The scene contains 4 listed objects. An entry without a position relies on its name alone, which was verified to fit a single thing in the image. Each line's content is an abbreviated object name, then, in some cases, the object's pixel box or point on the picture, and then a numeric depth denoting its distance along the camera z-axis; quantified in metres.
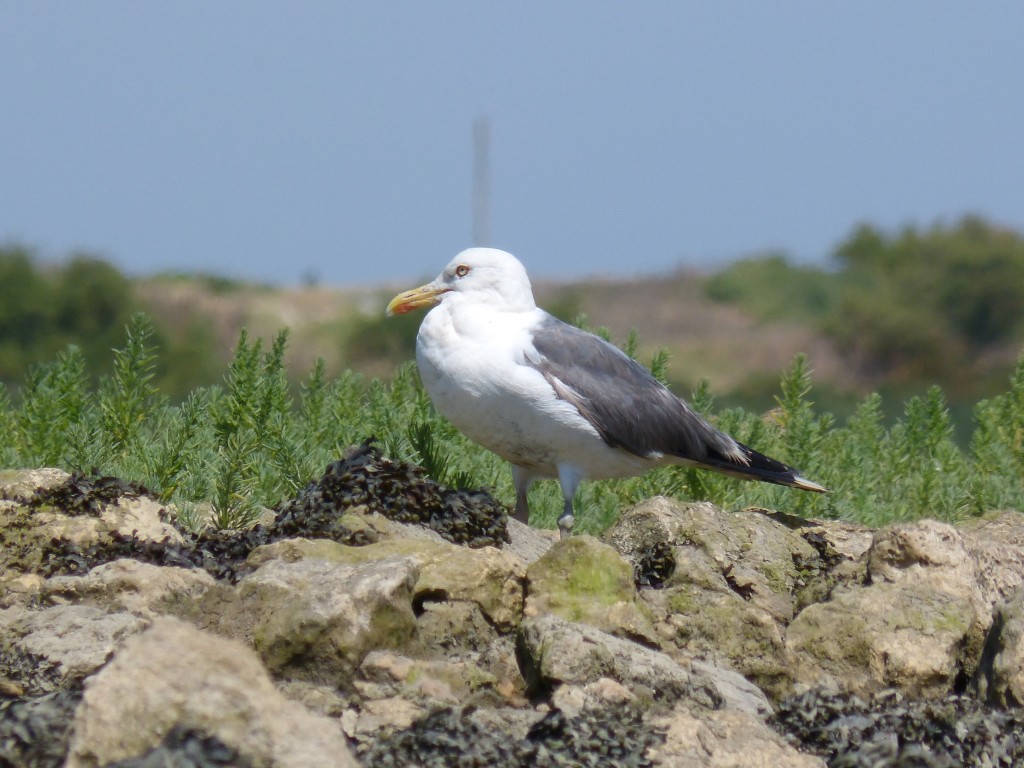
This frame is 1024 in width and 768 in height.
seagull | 14.10
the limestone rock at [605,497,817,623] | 11.92
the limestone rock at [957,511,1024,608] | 12.02
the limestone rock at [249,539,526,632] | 10.53
